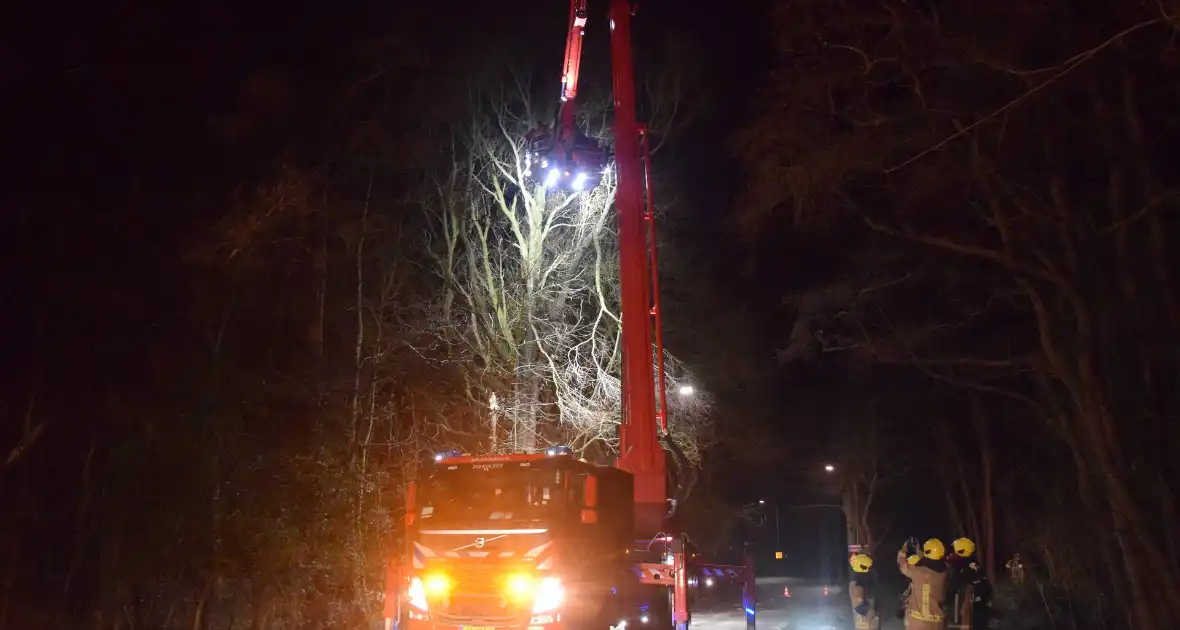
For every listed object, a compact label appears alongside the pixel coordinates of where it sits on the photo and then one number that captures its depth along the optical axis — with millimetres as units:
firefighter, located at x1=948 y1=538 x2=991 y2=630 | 9305
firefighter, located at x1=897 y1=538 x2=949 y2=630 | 9047
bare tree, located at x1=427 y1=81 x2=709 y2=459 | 19984
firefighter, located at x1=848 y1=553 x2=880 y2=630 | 11438
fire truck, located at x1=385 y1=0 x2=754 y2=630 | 9672
